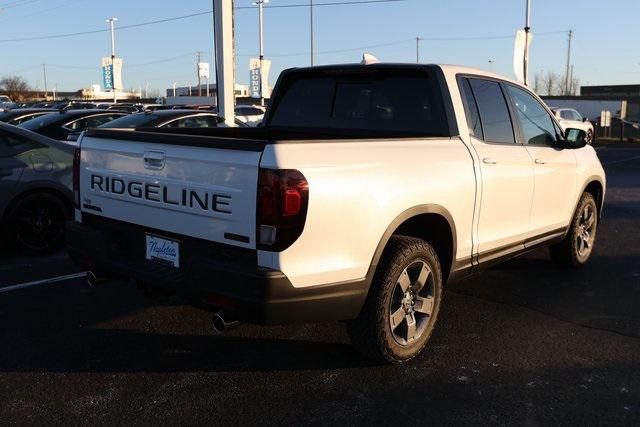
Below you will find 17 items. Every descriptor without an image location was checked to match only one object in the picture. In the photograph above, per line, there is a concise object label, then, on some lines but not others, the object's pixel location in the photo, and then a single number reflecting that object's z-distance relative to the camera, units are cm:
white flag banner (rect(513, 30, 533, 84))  2030
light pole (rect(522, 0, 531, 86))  2177
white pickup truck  310
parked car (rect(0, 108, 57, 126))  1697
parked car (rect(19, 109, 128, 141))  1172
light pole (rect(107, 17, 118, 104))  4882
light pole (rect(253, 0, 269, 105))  4640
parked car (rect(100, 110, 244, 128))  1087
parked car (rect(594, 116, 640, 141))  3839
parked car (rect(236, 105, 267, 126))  2322
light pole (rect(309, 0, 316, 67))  4646
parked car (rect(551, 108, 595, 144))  2750
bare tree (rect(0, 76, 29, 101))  8616
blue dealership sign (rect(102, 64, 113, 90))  4943
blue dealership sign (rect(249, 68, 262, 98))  3878
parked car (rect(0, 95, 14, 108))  4128
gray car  646
